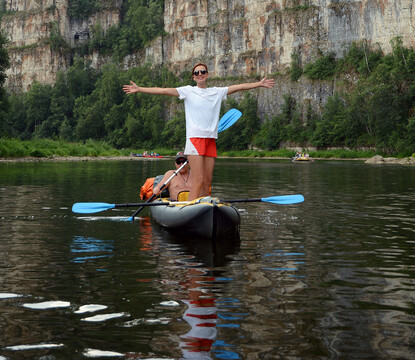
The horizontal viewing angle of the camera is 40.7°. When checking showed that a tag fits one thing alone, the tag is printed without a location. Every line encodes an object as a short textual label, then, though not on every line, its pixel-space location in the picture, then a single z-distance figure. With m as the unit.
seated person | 10.06
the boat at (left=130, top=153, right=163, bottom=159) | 70.59
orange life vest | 11.31
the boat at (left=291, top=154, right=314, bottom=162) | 48.78
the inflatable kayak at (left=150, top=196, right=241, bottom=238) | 7.93
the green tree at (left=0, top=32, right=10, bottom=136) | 38.00
